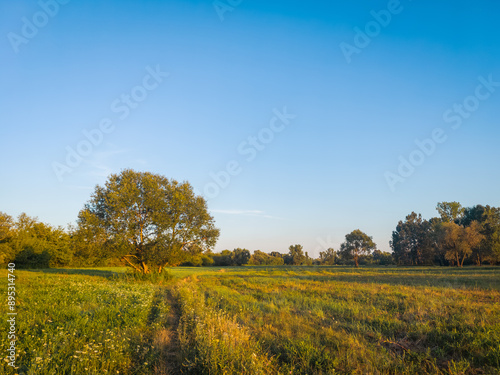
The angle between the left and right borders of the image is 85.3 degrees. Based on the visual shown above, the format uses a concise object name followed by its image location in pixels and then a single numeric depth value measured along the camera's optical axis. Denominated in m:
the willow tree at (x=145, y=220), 28.28
